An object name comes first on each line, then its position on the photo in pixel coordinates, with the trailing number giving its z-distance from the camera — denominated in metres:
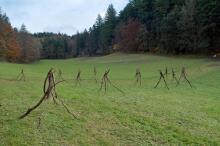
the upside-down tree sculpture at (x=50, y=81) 6.39
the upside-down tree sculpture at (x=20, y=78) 16.92
